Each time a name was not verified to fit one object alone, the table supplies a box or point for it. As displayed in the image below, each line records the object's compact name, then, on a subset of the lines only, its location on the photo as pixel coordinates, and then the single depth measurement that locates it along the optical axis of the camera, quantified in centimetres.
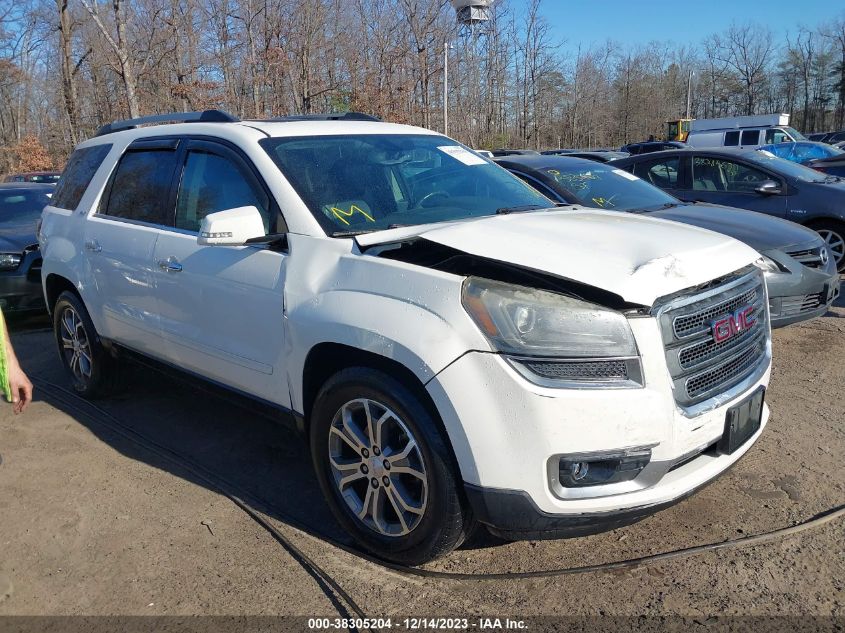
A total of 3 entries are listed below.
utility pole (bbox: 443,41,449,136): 2284
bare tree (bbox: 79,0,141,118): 1877
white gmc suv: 252
